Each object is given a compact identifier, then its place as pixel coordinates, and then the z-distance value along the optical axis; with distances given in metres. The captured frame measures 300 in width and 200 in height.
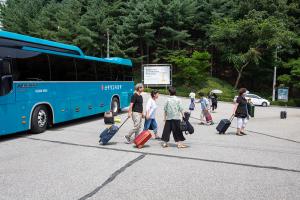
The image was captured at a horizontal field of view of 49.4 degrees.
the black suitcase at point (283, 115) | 20.81
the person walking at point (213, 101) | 24.08
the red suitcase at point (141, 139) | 9.30
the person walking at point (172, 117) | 9.16
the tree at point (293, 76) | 44.18
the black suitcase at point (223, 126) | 12.59
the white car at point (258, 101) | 37.81
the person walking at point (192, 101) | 18.78
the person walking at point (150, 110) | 10.13
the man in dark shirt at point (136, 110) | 10.04
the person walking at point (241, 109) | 12.19
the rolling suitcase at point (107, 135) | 9.77
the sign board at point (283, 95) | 30.01
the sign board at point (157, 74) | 47.84
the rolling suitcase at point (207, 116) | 15.69
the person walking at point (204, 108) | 15.72
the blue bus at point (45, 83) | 10.30
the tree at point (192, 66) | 48.12
